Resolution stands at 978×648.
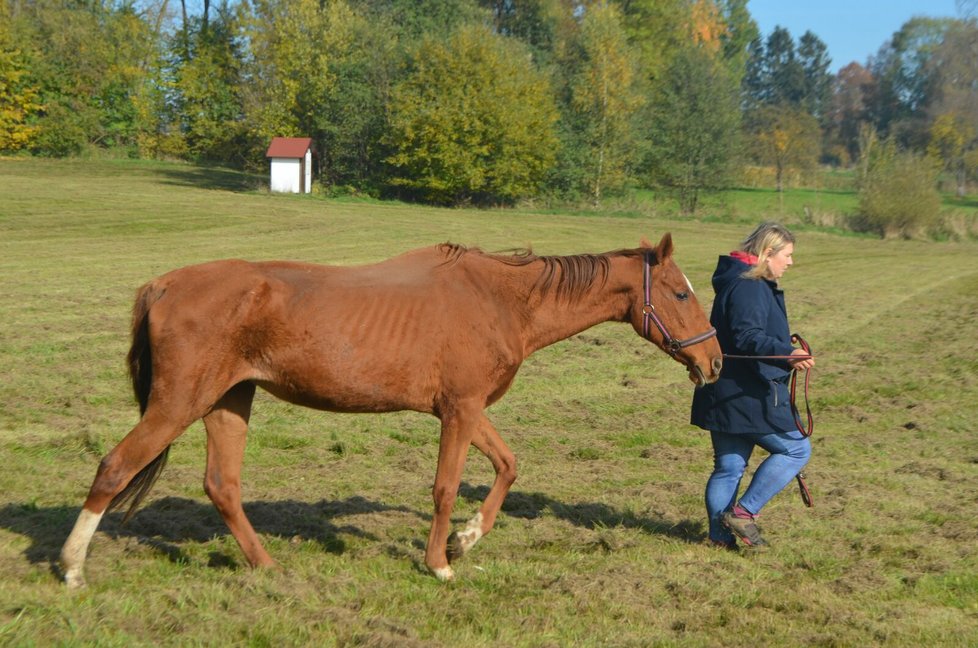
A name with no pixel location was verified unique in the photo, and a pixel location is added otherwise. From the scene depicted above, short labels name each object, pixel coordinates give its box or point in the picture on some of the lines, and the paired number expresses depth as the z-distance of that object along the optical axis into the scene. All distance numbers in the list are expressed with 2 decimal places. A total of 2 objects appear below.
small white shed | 49.84
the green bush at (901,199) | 45.72
